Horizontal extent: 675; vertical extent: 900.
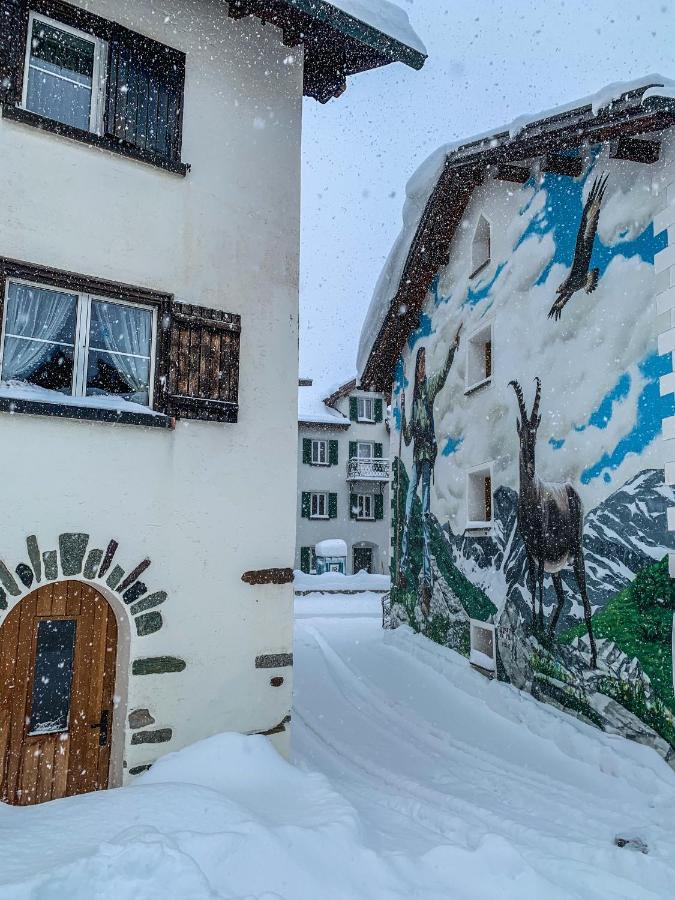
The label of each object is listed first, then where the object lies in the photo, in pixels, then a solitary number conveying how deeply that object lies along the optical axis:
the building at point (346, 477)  28.34
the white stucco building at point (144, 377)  5.21
